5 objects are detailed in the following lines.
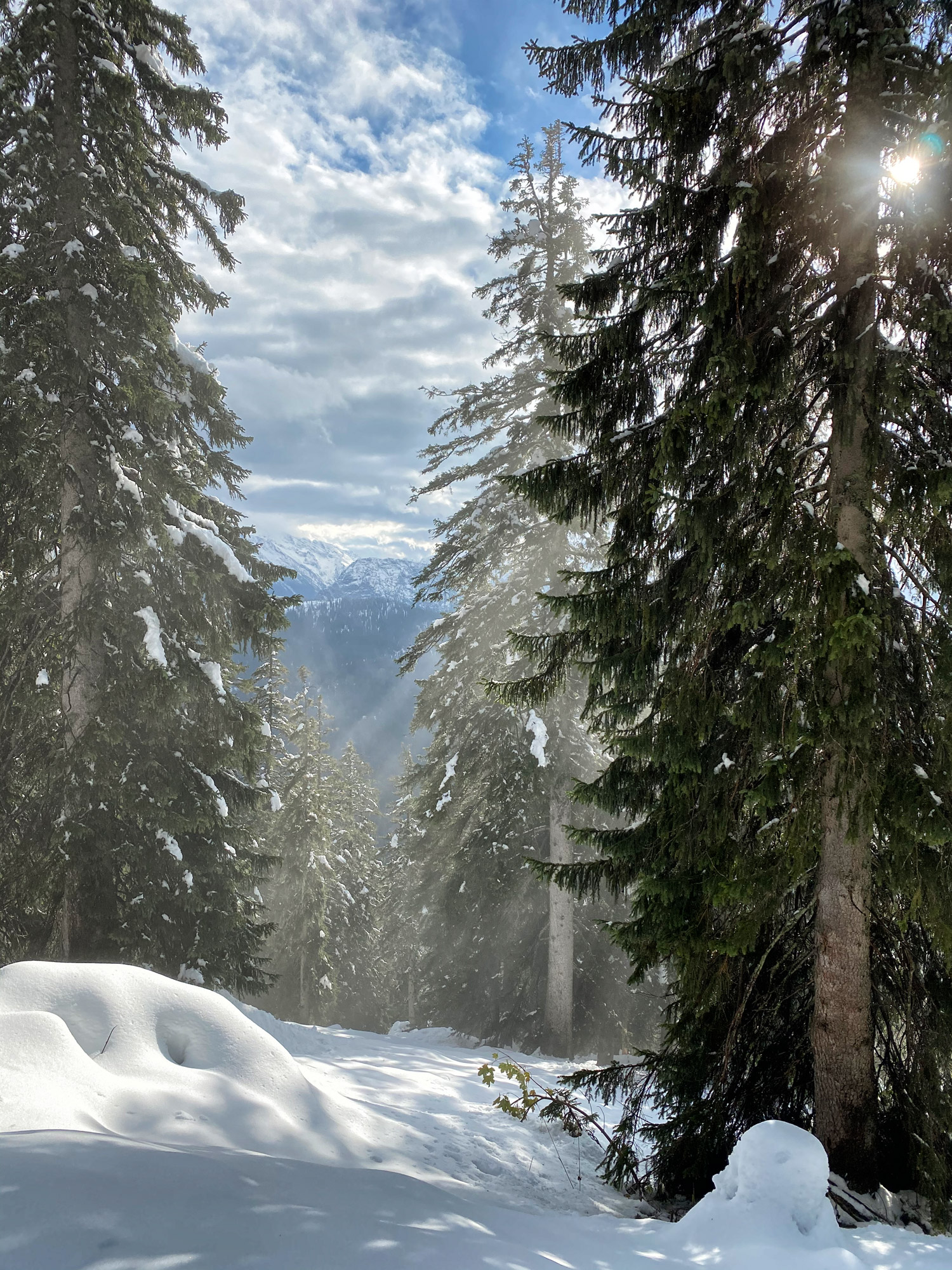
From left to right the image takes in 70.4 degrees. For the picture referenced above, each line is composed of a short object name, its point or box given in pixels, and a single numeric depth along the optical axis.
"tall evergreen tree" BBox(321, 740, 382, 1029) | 30.23
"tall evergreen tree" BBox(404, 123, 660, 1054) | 13.51
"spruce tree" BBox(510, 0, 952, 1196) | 4.41
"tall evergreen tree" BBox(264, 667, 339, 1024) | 25.50
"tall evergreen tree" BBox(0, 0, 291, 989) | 8.77
